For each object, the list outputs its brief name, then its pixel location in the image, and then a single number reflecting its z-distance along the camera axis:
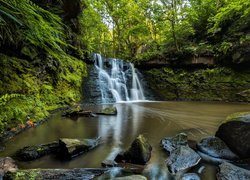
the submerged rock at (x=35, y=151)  3.37
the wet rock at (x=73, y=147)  3.50
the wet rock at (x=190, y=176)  2.81
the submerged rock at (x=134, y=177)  2.58
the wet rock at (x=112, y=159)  3.18
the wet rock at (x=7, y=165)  2.77
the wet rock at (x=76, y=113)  6.90
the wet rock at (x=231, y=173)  2.69
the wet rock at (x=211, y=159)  3.35
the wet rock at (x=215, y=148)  3.50
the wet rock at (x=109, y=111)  7.39
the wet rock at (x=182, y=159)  3.09
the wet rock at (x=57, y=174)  2.60
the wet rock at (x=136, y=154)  3.27
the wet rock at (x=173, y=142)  3.89
